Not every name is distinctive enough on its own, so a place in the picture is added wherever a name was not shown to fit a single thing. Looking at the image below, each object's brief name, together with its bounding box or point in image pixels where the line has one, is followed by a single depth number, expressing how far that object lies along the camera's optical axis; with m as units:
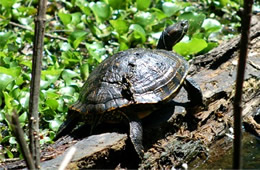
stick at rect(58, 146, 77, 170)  3.67
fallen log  6.66
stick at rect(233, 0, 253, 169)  3.35
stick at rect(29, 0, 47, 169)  4.35
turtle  6.96
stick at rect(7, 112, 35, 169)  3.53
